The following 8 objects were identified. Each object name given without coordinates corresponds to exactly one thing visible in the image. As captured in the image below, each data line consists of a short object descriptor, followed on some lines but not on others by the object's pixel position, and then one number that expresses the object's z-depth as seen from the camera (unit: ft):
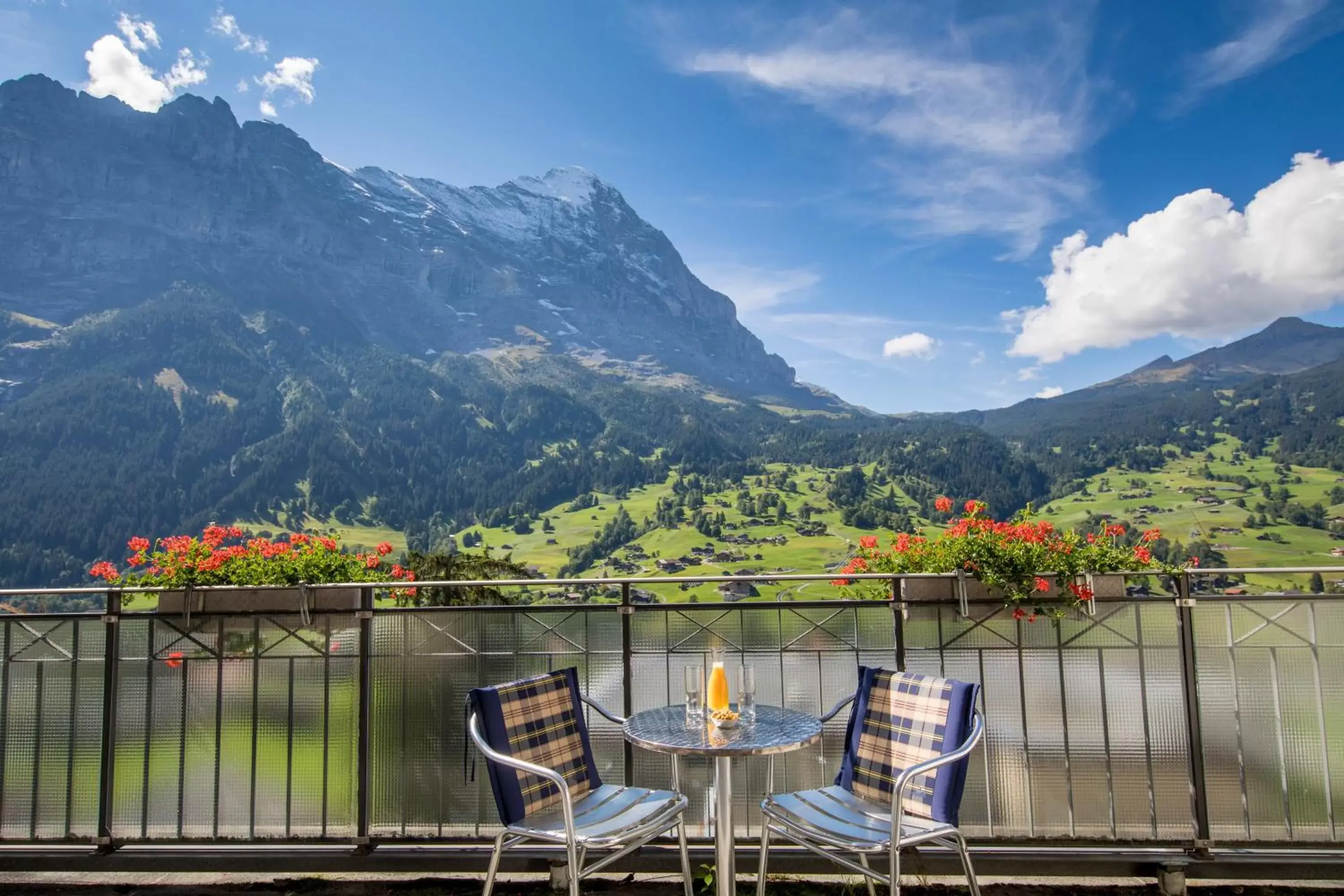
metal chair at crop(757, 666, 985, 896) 8.75
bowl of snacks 9.75
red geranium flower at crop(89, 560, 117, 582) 14.78
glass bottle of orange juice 10.25
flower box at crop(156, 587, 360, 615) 12.81
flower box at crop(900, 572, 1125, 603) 12.01
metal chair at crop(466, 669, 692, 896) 8.95
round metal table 8.75
